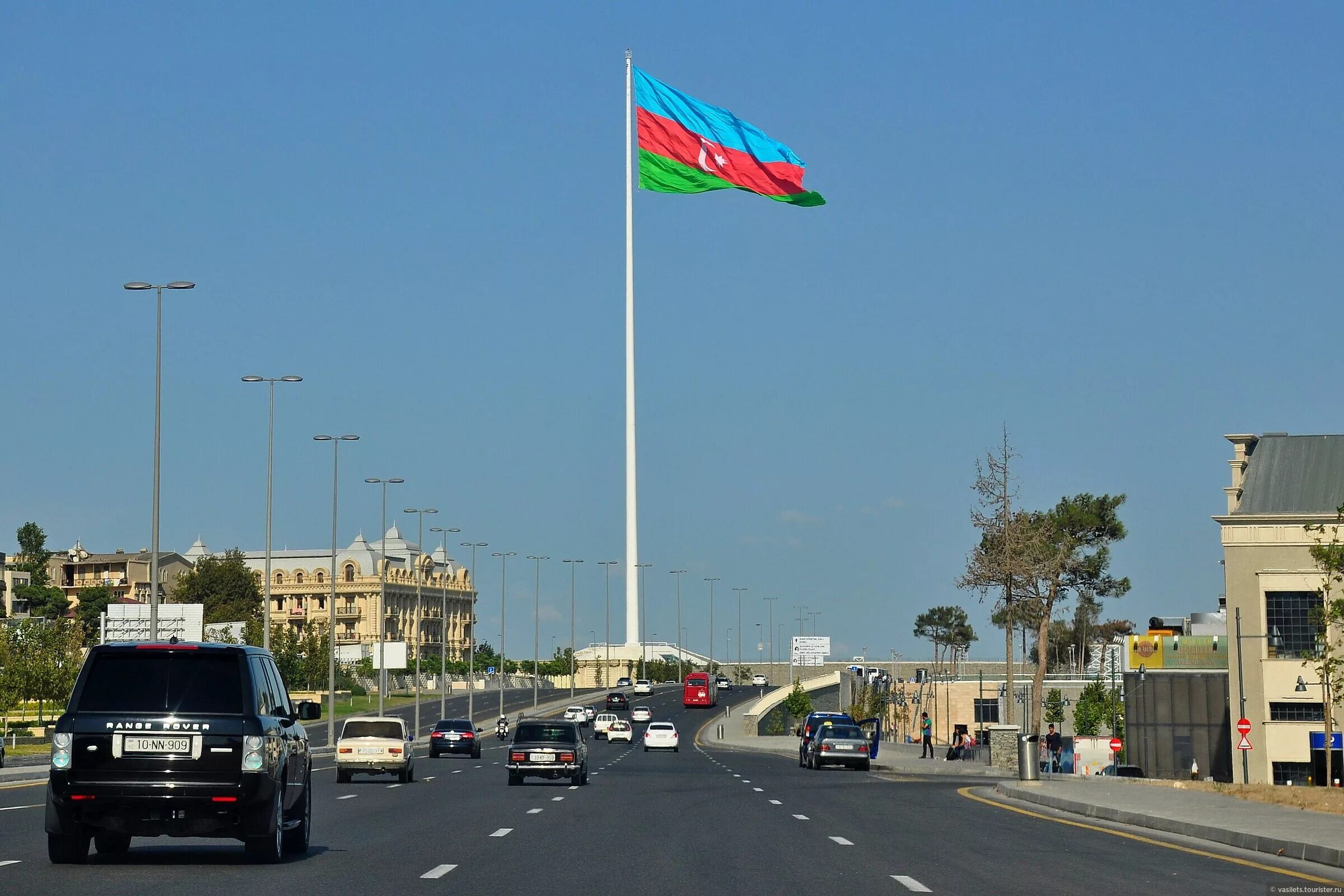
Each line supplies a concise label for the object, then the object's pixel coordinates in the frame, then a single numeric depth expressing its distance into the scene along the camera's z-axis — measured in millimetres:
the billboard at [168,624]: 96625
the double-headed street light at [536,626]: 133250
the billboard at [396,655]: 124062
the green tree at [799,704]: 139750
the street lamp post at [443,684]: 123912
